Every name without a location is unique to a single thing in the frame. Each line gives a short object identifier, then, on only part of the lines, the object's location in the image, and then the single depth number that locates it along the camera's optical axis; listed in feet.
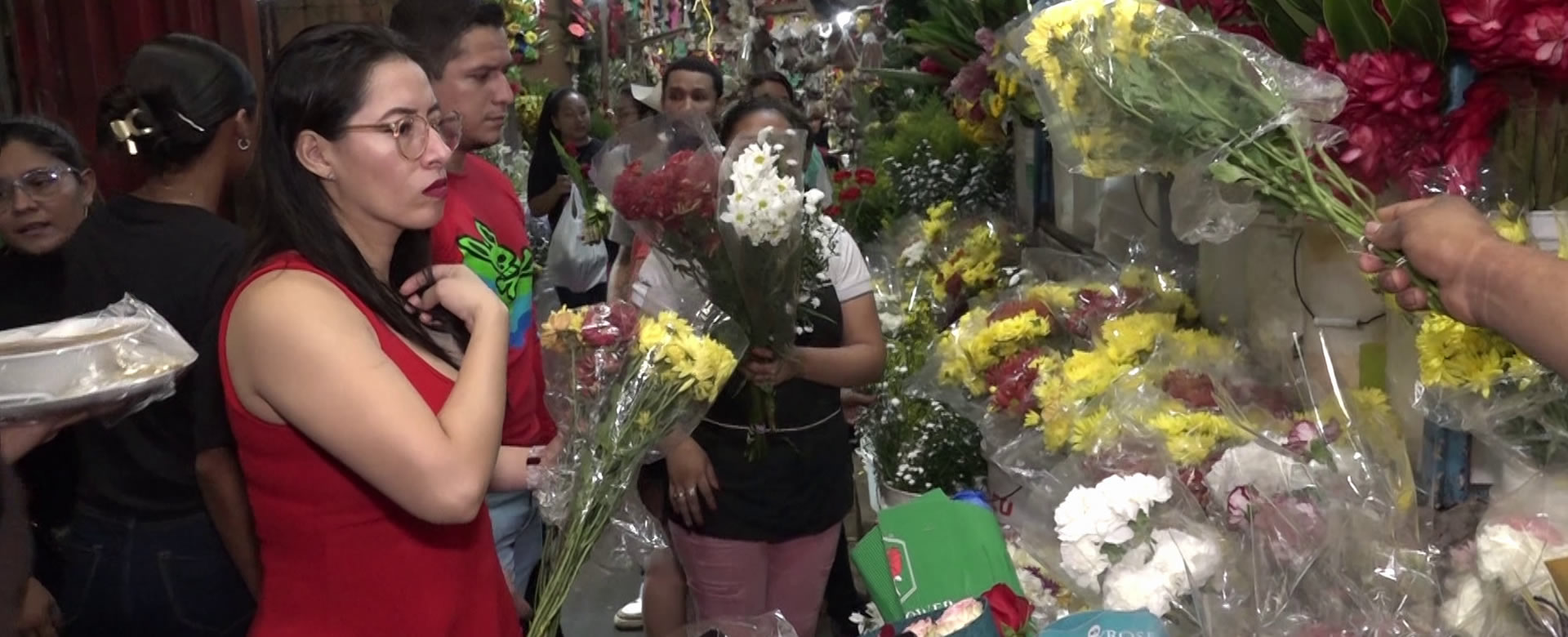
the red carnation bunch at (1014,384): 6.29
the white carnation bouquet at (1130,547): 4.42
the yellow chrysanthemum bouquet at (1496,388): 3.96
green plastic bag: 4.61
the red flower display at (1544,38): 3.83
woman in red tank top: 4.46
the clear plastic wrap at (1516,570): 3.78
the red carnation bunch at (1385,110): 4.34
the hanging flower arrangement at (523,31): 22.75
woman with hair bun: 6.50
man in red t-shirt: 7.02
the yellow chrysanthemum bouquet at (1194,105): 4.38
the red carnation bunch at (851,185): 11.72
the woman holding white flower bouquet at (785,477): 7.92
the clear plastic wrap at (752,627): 5.00
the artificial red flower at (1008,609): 4.10
